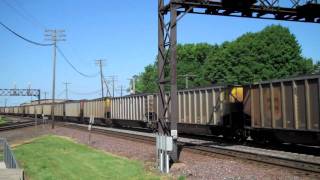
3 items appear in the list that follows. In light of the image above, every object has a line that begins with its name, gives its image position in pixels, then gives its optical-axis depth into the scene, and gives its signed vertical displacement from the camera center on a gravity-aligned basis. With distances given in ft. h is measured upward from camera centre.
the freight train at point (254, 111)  63.26 +0.87
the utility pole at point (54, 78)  190.90 +16.00
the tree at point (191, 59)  326.28 +42.79
